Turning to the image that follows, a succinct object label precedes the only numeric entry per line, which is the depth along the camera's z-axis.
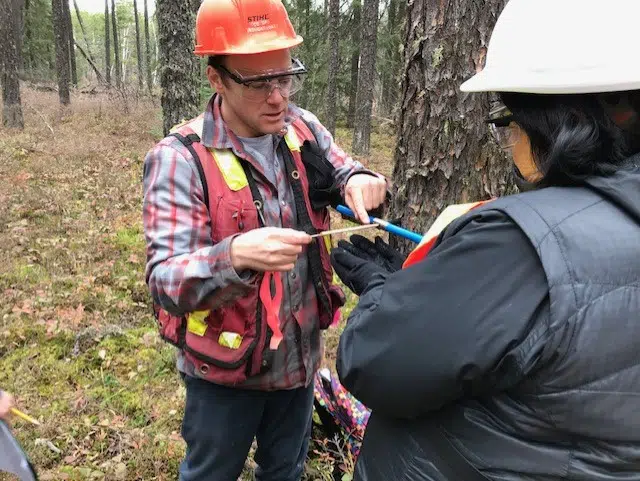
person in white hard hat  1.11
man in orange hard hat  1.86
